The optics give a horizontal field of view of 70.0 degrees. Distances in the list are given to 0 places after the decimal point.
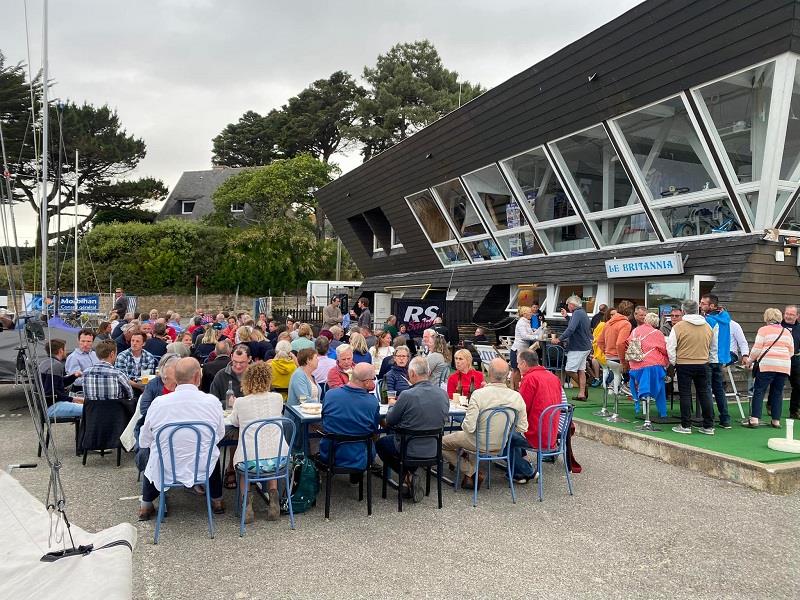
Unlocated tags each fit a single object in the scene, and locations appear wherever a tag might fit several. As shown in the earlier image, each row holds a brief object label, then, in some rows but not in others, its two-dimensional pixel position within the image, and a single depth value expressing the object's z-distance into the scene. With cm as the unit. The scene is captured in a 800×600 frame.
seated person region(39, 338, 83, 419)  623
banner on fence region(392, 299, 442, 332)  1534
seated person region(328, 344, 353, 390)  595
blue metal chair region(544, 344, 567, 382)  1068
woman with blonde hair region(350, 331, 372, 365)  755
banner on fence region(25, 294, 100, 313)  1797
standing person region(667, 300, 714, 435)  668
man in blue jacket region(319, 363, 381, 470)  468
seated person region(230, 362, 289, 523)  444
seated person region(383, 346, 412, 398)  651
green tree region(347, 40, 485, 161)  3809
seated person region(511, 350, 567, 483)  541
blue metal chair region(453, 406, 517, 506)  501
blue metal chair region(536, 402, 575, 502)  524
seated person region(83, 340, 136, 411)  567
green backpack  473
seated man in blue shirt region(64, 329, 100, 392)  733
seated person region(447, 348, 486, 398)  633
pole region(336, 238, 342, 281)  3324
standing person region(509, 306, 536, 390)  1027
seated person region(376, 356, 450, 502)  479
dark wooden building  894
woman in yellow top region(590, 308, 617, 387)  907
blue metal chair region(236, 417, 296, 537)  435
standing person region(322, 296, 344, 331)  1316
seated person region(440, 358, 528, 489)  507
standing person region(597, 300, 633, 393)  782
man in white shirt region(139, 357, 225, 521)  419
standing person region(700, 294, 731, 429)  722
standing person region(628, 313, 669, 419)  698
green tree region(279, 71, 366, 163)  4316
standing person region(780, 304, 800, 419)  724
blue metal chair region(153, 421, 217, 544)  408
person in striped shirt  689
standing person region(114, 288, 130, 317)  1298
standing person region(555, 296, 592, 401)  904
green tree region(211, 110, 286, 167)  4588
